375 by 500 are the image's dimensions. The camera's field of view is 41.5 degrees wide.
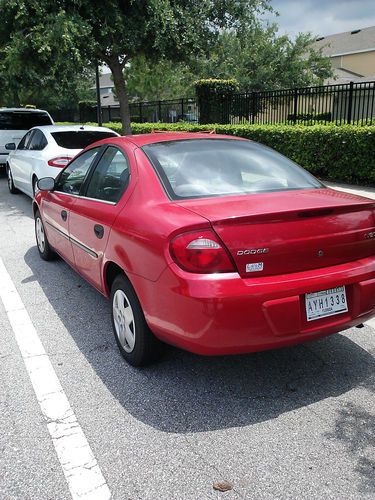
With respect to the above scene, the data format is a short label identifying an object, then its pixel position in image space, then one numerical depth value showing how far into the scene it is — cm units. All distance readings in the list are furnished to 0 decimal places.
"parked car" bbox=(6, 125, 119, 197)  846
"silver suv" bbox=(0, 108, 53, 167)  1310
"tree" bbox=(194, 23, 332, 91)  3375
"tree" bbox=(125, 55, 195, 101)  3653
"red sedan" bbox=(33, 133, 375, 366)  278
